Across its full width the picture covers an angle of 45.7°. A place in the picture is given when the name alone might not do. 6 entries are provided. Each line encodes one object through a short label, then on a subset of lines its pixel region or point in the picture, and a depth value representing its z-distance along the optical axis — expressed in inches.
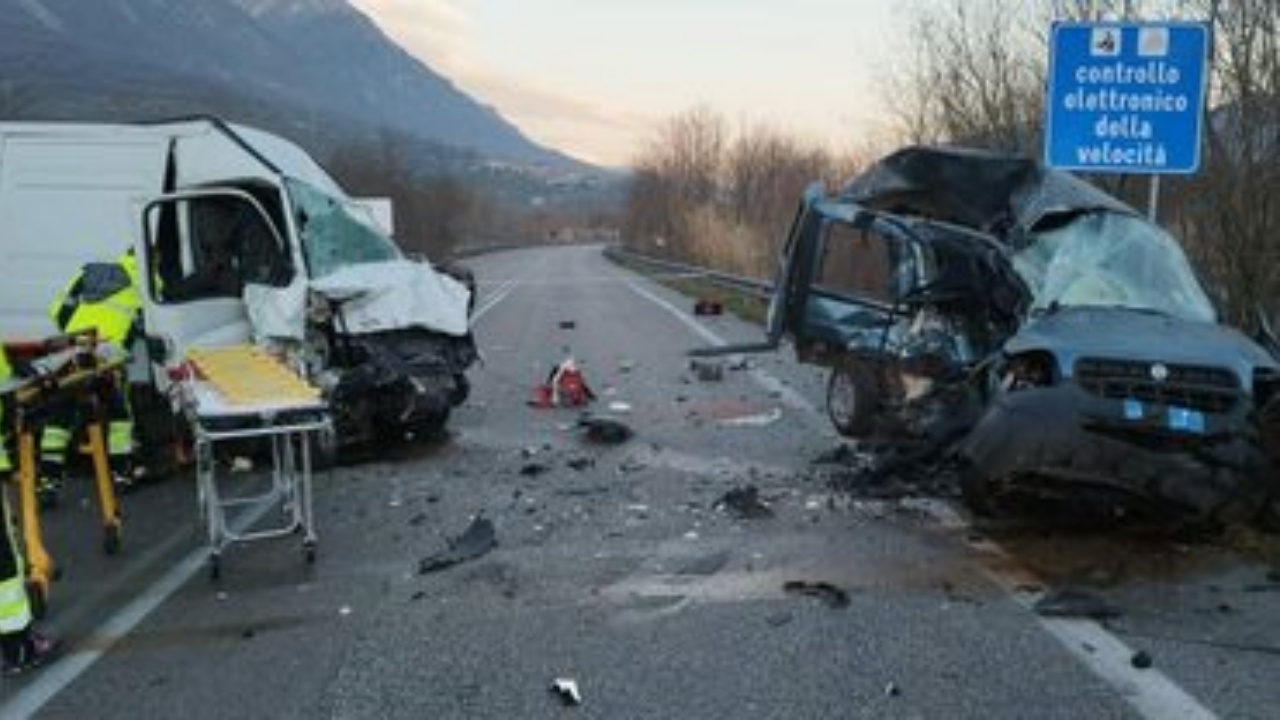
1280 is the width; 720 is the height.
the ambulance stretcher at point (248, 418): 282.5
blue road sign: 450.9
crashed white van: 418.3
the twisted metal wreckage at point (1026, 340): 289.9
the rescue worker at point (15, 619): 227.9
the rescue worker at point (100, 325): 358.0
